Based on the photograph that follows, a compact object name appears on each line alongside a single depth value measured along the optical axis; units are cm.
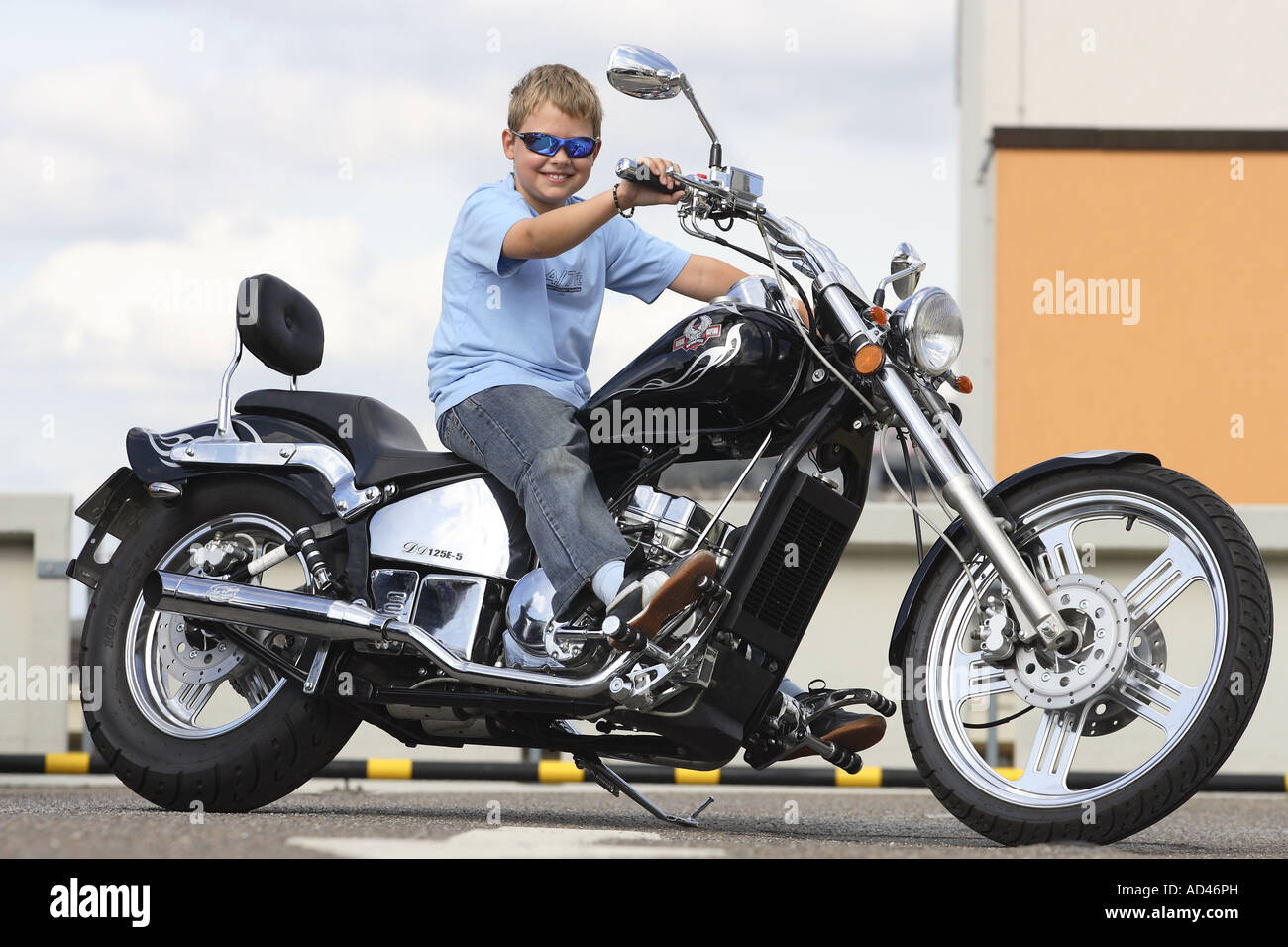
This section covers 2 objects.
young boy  751
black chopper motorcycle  655
